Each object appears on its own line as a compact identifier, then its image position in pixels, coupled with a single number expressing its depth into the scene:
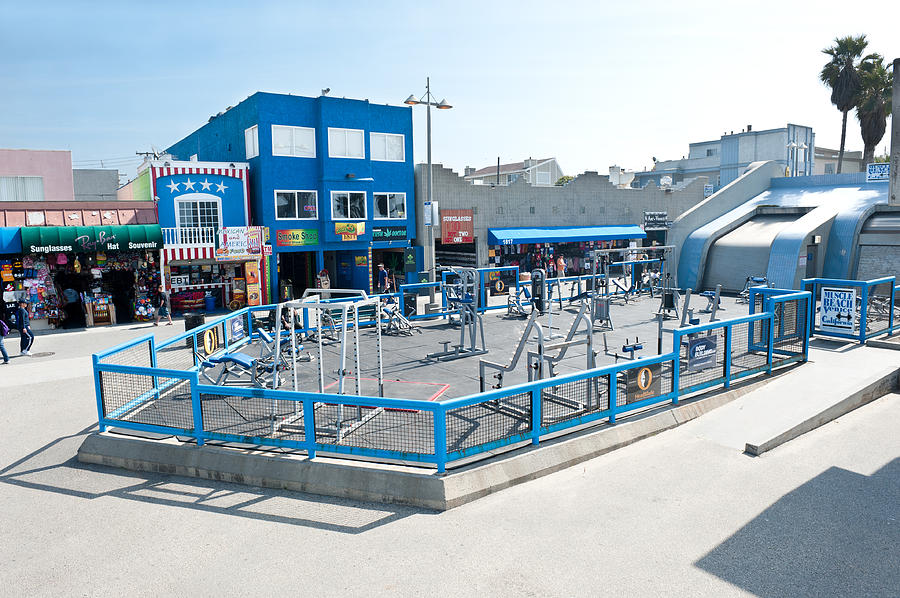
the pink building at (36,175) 29.92
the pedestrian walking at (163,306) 22.48
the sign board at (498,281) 26.55
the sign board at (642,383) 9.89
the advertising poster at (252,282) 25.14
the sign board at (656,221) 39.31
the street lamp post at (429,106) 23.39
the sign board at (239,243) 24.31
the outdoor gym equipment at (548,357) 9.91
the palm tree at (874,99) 39.69
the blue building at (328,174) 25.83
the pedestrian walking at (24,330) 17.08
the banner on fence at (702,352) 10.84
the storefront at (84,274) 21.39
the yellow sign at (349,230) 27.19
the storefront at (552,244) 32.94
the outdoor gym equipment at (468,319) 15.67
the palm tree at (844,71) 40.53
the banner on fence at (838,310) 15.45
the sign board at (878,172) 29.64
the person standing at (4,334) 16.44
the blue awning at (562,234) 32.53
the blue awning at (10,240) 20.69
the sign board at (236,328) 15.41
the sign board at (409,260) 29.50
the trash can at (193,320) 17.25
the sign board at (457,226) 31.03
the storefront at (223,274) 24.31
